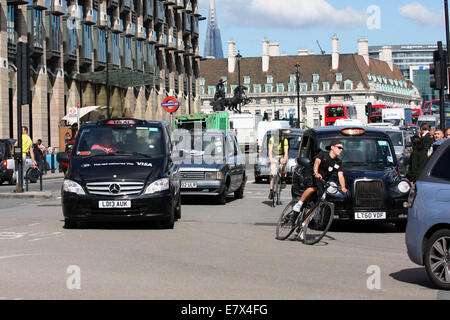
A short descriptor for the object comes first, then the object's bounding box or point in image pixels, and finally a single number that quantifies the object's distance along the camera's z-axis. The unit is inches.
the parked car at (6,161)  1320.1
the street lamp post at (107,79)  2034.7
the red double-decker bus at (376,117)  3966.5
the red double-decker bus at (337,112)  3627.0
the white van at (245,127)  2596.0
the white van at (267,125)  2290.8
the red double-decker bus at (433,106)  4626.0
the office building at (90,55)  1972.2
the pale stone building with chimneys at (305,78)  7042.3
